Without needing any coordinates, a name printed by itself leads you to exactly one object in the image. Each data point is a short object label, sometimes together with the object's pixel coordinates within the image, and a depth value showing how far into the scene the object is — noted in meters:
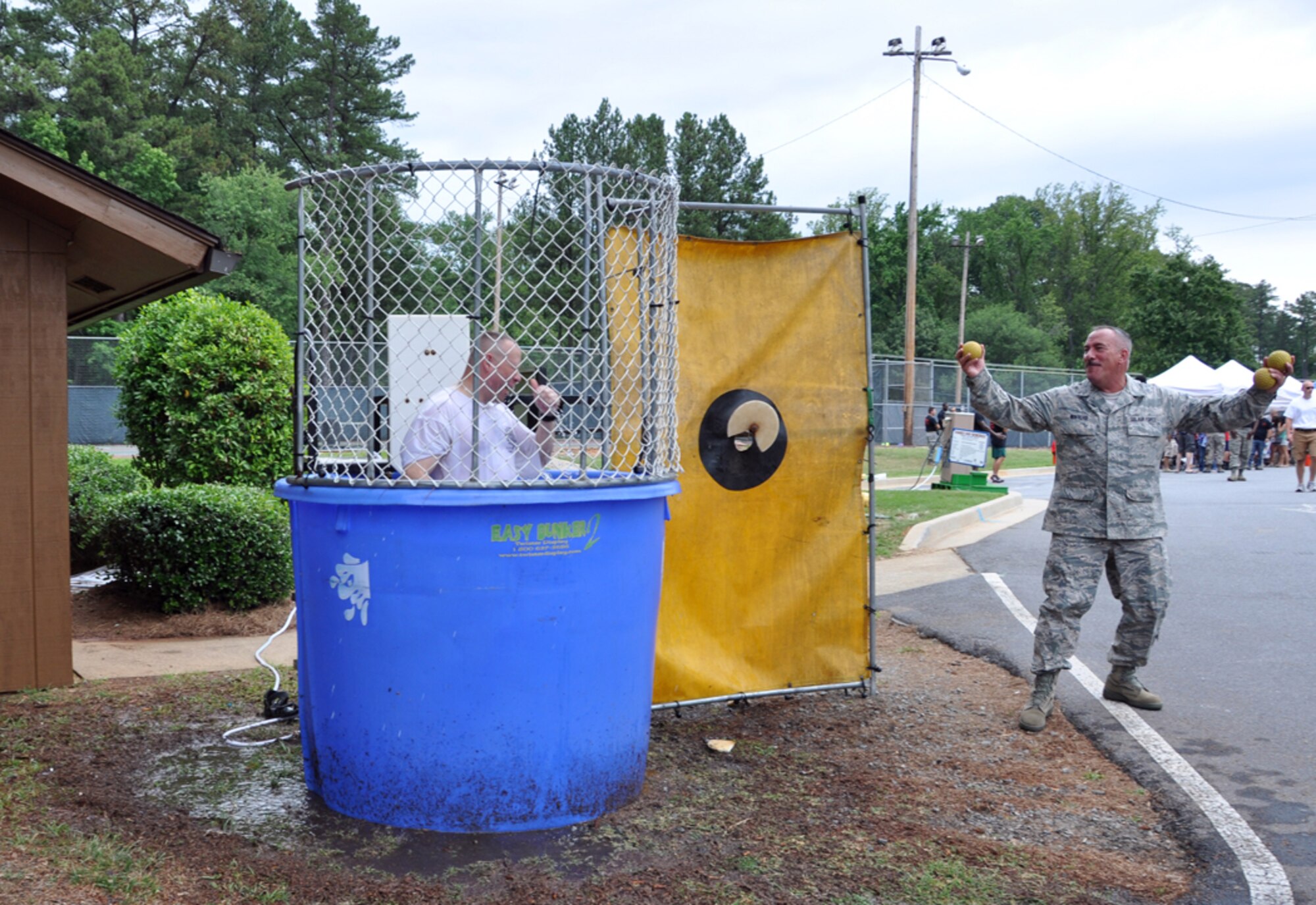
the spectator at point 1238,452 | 22.48
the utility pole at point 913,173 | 34.19
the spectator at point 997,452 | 21.73
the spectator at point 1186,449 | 27.47
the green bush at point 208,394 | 9.33
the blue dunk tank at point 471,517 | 3.78
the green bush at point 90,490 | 9.06
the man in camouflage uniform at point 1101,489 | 5.49
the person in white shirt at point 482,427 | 3.93
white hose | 4.94
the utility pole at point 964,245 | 45.25
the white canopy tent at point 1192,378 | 30.99
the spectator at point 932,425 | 25.80
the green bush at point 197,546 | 7.50
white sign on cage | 3.89
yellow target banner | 5.39
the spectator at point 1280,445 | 28.86
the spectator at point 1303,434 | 18.75
